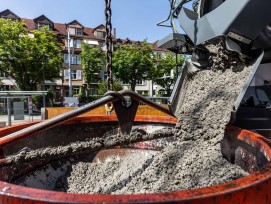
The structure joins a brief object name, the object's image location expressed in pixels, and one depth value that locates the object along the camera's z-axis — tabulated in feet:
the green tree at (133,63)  94.99
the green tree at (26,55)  77.05
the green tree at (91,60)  96.89
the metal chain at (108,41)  6.35
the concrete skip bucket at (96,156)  2.34
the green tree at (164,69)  105.66
